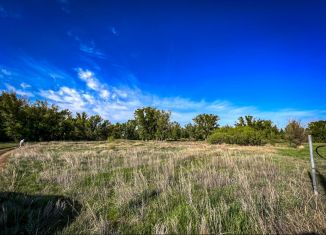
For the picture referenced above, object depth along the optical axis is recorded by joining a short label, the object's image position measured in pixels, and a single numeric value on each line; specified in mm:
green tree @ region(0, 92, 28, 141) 36938
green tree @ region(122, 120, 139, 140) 61019
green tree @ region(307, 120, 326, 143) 41156
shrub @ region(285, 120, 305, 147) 25188
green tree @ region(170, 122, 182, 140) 54597
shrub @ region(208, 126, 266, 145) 32469
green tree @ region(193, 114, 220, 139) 56312
